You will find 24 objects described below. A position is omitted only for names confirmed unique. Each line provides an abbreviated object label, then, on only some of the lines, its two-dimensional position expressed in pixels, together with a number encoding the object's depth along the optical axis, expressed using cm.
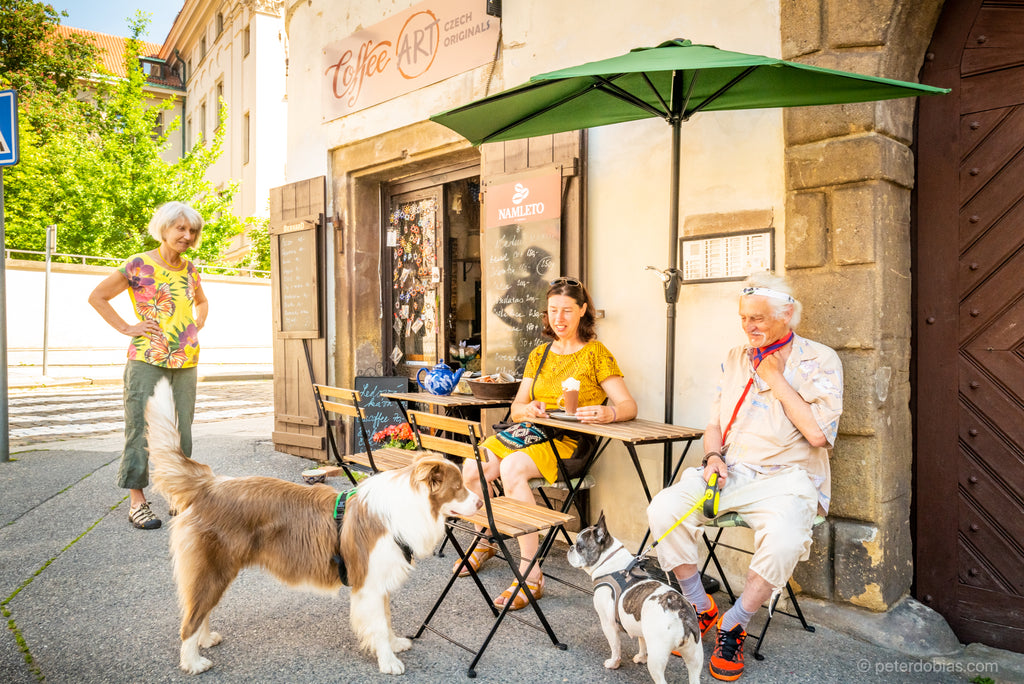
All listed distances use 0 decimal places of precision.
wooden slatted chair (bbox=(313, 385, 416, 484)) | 377
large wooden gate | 316
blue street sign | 614
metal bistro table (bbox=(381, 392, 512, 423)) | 441
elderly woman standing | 437
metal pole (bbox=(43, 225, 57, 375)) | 1357
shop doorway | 638
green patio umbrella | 278
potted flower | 608
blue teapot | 484
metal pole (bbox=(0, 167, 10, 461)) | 629
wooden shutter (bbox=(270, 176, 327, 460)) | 675
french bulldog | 244
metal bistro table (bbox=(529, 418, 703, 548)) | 322
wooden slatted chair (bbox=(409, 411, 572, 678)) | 285
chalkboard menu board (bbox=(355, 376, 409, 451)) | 639
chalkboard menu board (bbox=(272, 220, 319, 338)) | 677
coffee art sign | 525
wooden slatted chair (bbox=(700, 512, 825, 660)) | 294
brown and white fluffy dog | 271
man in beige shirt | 281
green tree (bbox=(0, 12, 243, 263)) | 1769
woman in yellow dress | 360
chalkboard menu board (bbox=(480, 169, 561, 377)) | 458
